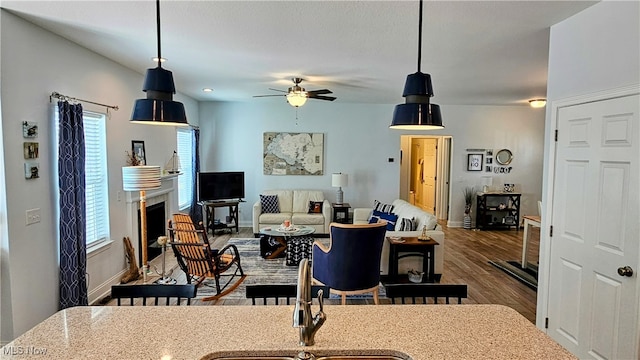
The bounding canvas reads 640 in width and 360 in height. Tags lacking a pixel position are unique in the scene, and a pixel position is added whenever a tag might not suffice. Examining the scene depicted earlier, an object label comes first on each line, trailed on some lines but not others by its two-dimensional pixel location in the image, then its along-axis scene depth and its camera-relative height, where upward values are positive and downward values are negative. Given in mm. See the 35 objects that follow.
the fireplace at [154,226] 5367 -1024
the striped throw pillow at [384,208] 6174 -773
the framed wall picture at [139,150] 4789 +130
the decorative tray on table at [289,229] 5465 -1014
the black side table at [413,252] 4293 -1082
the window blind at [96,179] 3918 -215
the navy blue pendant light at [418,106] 1976 +321
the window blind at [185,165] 6930 -83
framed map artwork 7773 +204
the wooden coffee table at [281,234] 5371 -1075
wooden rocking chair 3961 -1069
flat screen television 7000 -479
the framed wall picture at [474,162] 7906 +68
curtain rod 3264 +583
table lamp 7324 -342
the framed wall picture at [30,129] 2939 +242
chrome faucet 1312 -549
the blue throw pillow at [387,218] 5316 -847
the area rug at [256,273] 4238 -1505
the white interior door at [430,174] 9211 -264
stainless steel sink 1374 -736
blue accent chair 3498 -936
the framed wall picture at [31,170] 2962 -96
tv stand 7090 -1106
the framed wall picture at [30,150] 2955 +74
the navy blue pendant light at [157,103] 1921 +310
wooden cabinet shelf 7785 -1003
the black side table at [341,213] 7230 -1014
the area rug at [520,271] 4652 -1468
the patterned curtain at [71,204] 3293 -418
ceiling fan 4977 +950
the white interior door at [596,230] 2254 -442
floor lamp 4164 -252
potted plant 7879 -828
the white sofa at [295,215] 6777 -1003
